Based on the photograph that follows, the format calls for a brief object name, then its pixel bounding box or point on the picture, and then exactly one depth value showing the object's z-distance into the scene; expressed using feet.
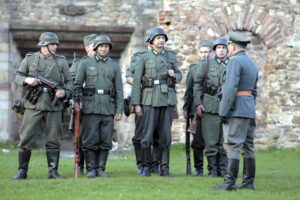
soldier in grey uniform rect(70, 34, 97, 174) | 42.14
